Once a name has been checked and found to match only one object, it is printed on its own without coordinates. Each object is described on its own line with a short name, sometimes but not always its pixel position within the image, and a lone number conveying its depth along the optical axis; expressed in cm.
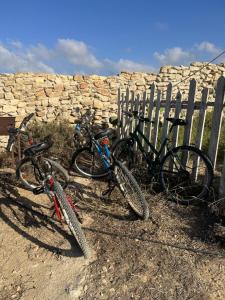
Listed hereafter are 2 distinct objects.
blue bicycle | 283
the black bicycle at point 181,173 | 300
